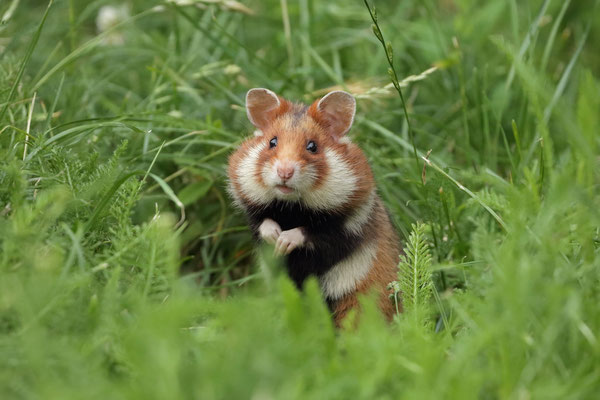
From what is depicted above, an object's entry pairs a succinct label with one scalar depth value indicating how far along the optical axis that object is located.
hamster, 7.28
